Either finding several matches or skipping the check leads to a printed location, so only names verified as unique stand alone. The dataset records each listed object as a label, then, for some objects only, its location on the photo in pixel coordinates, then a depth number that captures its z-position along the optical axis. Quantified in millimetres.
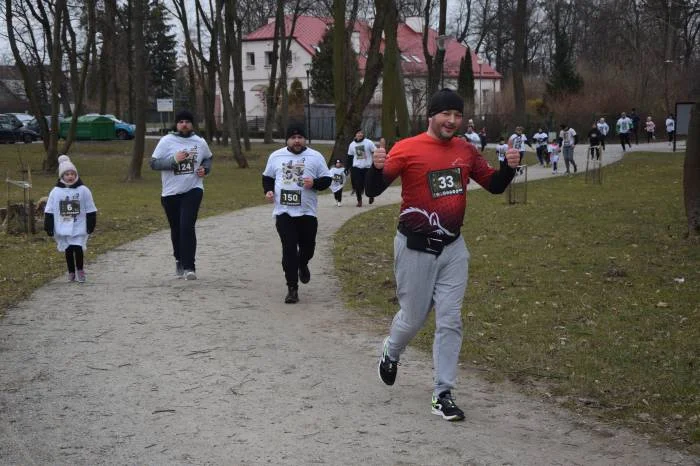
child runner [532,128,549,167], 39031
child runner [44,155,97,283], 11289
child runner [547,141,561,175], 35531
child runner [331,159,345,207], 20516
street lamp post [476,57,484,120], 75225
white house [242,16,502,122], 86500
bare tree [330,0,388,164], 21484
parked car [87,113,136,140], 61853
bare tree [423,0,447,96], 33438
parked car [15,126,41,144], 56794
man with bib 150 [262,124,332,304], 10148
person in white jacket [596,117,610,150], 45406
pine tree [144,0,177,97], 85750
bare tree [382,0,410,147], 28078
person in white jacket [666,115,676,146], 50538
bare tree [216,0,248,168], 38469
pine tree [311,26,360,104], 79375
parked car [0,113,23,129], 57531
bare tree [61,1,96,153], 34406
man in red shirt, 6129
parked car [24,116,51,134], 59972
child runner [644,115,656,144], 54159
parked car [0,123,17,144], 56531
